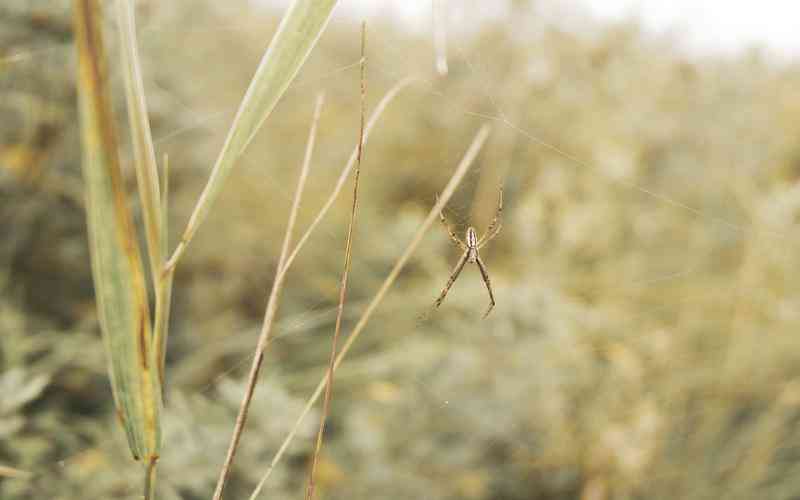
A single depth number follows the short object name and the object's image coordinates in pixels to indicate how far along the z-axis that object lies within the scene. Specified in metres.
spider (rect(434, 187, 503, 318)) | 0.67
